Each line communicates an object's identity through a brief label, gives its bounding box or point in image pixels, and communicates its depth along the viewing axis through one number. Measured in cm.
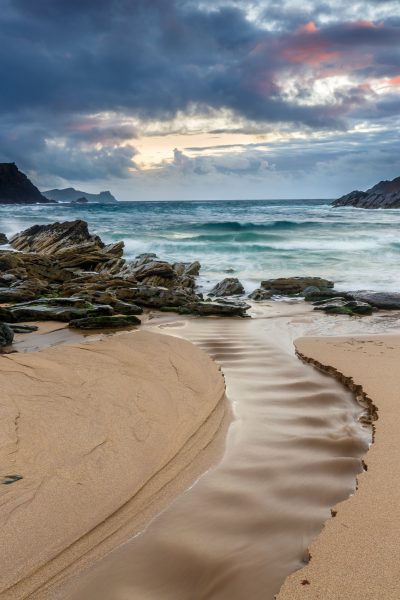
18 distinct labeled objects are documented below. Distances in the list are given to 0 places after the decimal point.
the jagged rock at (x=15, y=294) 1183
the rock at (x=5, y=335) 740
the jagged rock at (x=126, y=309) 1065
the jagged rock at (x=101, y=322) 891
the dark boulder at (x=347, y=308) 1096
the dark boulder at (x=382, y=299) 1162
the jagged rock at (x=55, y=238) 2416
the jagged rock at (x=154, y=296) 1170
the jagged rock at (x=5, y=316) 928
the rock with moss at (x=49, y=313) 953
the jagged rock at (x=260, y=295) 1393
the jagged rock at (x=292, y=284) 1485
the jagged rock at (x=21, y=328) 861
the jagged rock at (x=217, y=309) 1056
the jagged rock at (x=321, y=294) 1325
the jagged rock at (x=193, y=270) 1903
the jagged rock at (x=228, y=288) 1495
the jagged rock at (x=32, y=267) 1629
